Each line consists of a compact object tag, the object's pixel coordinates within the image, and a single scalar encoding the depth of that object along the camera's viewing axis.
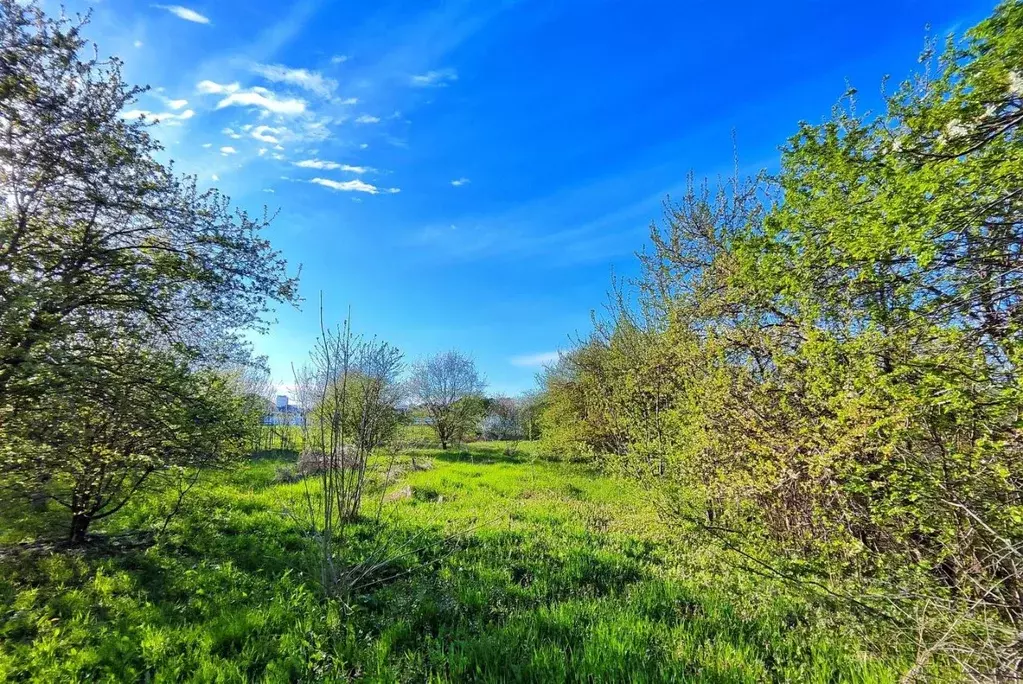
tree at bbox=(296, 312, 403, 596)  4.62
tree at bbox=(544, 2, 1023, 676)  2.44
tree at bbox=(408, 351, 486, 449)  25.52
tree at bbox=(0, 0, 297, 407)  4.32
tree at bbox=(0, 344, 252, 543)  4.88
